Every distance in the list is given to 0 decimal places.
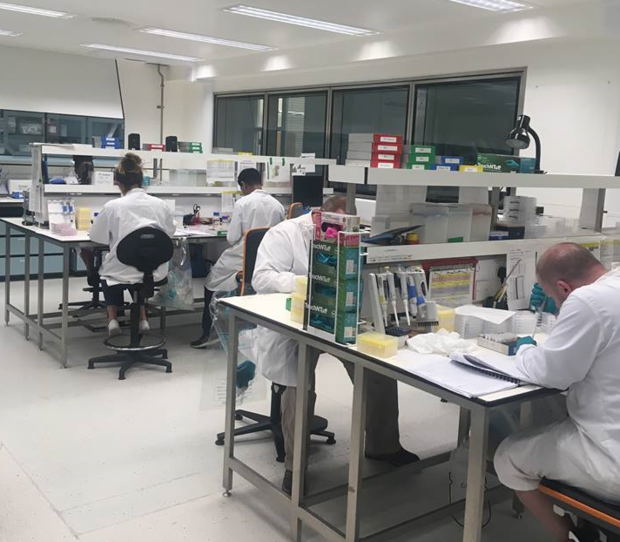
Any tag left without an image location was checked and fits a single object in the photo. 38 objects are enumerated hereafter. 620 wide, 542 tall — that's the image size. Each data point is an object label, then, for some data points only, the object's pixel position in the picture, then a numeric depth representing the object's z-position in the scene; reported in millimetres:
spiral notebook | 1849
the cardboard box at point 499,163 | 2578
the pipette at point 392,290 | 2182
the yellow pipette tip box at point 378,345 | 2002
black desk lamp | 2896
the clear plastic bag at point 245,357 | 2740
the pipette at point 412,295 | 2240
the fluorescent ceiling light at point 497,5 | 4539
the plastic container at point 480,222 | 2611
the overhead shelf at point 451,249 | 2234
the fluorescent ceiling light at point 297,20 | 5117
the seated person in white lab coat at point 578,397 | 1717
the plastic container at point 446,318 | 2305
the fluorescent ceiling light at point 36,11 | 5418
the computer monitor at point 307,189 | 5559
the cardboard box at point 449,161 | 2479
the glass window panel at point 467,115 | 5488
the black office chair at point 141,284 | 3760
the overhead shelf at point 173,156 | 4495
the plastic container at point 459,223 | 2521
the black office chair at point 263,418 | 2960
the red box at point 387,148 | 2365
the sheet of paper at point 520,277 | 2605
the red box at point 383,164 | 2340
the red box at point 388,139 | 2355
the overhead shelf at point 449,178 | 2049
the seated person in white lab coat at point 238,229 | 4348
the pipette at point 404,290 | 2229
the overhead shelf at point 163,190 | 4570
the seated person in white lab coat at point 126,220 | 3891
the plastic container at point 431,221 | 2455
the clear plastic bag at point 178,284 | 4418
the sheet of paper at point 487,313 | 2301
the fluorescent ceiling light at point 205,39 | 6148
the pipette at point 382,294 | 2150
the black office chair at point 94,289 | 4609
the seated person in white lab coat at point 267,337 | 2561
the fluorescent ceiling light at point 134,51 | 7133
